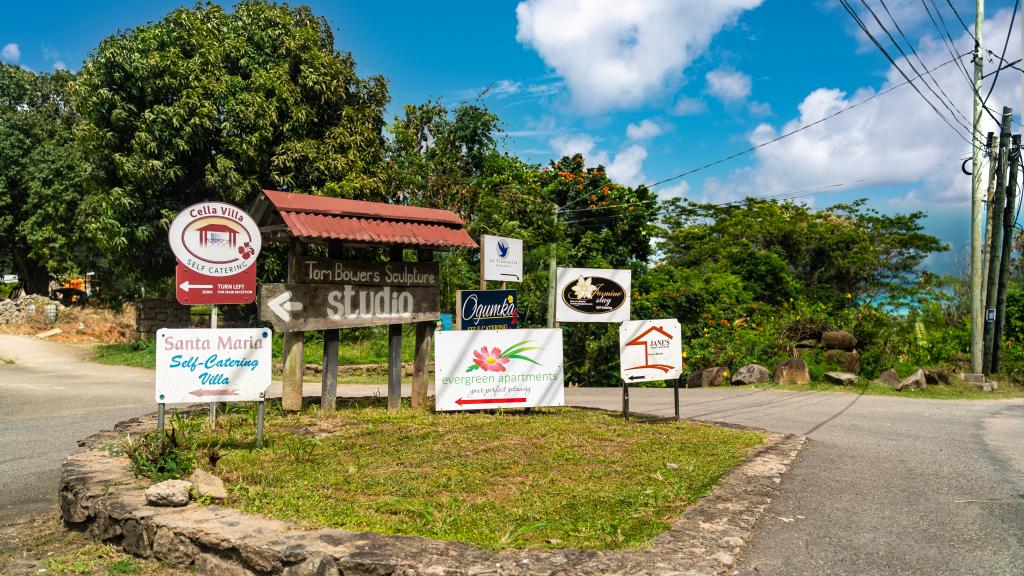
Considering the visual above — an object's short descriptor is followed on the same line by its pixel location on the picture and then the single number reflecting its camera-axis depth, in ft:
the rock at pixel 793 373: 54.13
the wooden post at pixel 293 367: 27.86
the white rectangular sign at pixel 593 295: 32.73
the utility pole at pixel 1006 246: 57.98
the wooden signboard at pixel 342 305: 27.09
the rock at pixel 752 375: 55.31
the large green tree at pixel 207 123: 63.46
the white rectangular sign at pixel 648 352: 29.30
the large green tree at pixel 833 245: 99.60
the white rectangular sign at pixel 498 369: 29.76
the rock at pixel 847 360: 56.02
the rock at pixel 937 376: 52.49
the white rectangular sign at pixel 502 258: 36.94
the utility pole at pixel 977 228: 54.19
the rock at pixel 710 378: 56.71
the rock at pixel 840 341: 58.23
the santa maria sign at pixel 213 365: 20.80
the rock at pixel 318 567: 12.05
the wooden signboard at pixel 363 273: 27.94
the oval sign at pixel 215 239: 23.11
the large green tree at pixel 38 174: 94.68
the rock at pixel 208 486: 15.87
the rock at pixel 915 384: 50.78
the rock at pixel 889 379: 51.58
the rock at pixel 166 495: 15.06
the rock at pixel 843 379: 52.65
